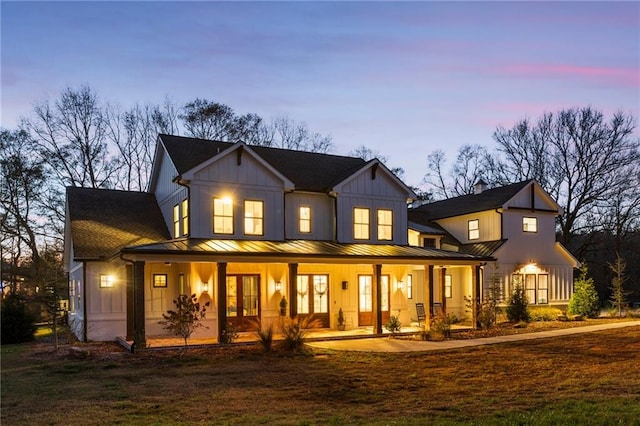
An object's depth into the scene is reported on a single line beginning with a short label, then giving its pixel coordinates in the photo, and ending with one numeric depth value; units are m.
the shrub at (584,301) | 26.00
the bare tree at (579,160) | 38.12
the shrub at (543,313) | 24.53
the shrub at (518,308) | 23.31
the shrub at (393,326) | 18.92
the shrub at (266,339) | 15.15
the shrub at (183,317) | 14.91
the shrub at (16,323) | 20.48
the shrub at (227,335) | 16.33
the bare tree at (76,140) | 31.62
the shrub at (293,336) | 15.06
